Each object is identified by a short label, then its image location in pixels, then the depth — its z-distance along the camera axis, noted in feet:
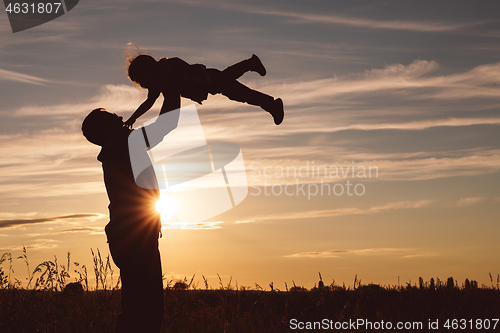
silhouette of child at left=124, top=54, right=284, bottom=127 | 15.69
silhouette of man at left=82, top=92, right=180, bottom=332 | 14.11
